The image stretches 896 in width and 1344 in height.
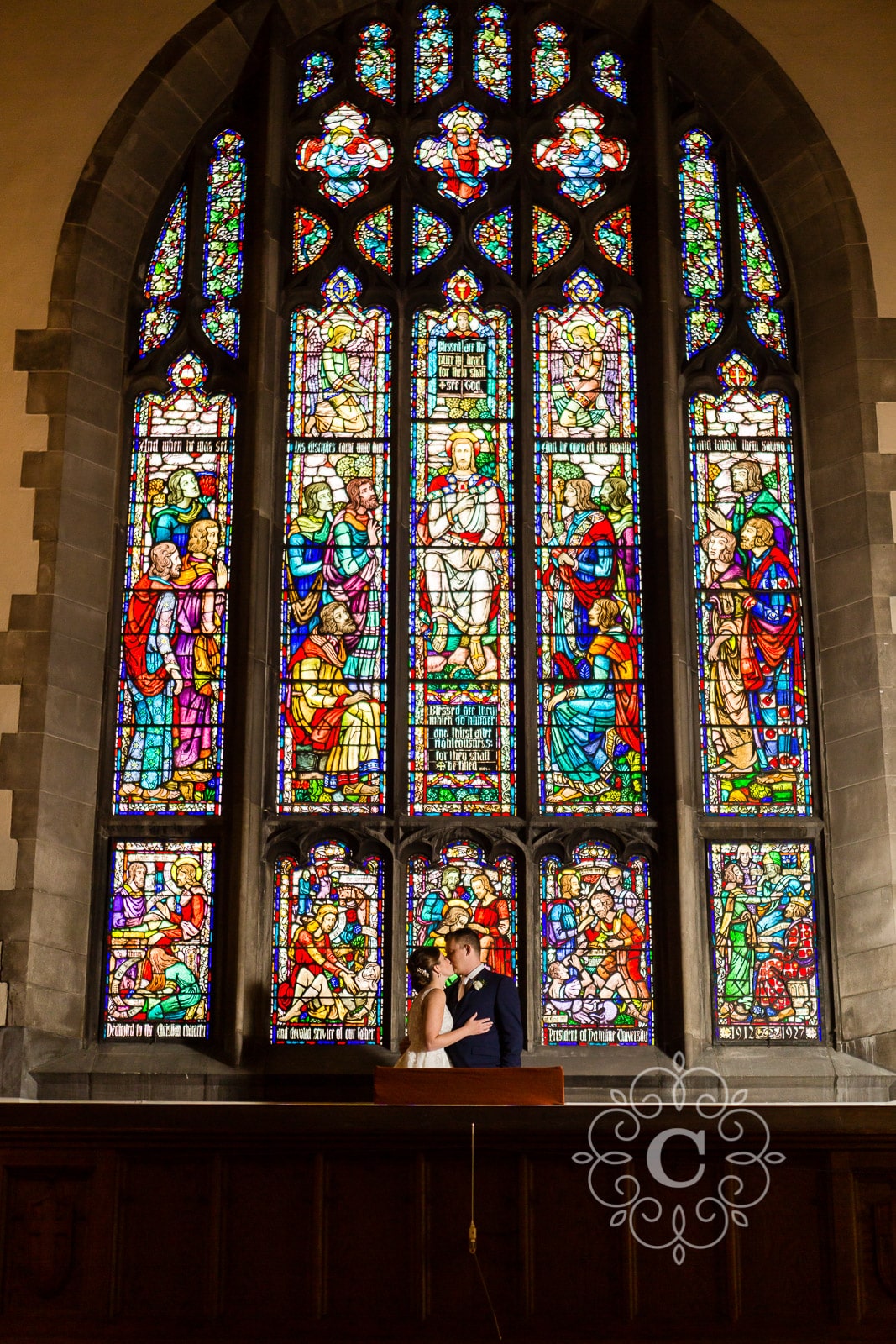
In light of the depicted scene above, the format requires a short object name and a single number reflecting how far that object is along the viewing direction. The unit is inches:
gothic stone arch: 302.7
